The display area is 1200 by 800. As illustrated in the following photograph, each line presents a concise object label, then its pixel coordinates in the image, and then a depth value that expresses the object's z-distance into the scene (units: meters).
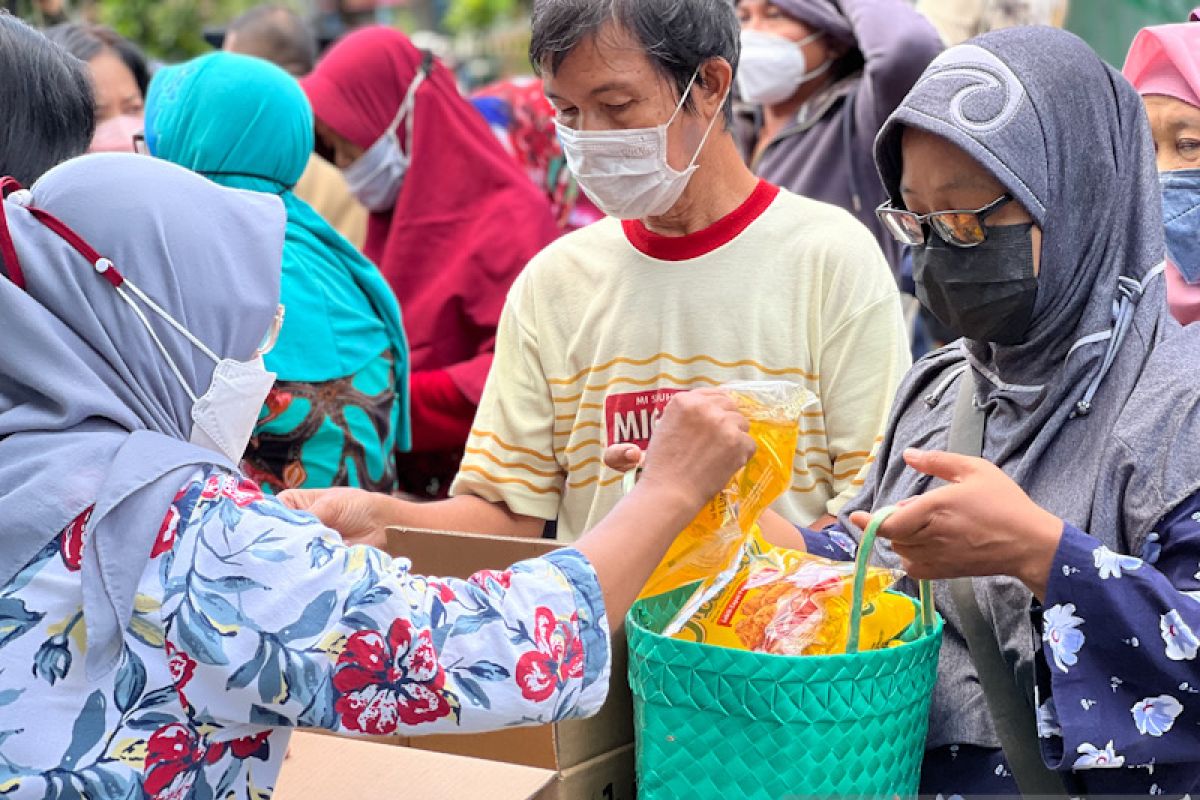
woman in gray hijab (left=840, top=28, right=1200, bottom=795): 2.41
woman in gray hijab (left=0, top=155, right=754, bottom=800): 2.31
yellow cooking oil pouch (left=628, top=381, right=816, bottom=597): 2.57
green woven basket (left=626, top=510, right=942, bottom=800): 2.41
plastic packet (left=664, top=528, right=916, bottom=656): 2.54
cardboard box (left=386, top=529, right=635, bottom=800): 2.61
